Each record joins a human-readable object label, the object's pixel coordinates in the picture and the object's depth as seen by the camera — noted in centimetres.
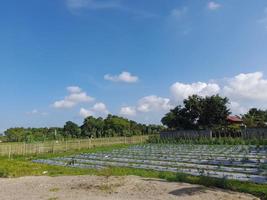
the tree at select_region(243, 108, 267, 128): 2263
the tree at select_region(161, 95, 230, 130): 2240
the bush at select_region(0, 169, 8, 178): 765
